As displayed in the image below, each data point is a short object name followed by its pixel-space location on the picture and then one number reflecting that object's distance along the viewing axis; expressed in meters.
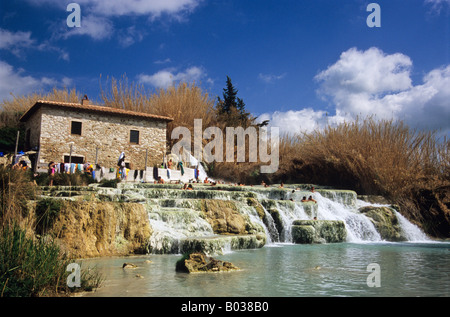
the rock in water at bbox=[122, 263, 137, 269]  7.20
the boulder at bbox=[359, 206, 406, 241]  15.14
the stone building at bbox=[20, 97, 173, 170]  22.47
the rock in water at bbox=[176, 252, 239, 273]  6.79
